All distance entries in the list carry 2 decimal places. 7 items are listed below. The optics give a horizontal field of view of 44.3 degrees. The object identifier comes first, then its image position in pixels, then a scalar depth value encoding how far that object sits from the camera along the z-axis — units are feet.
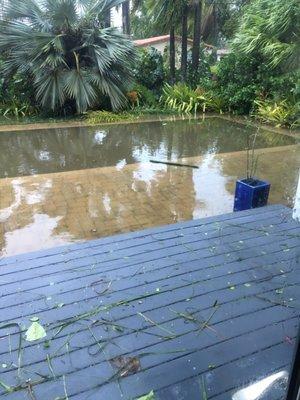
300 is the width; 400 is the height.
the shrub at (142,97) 35.06
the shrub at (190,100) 34.12
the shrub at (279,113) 28.04
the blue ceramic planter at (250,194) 12.45
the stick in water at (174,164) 19.43
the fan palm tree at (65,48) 28.71
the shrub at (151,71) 38.09
